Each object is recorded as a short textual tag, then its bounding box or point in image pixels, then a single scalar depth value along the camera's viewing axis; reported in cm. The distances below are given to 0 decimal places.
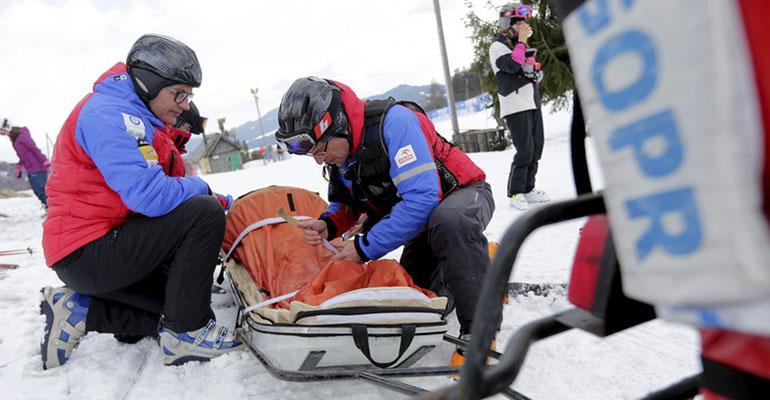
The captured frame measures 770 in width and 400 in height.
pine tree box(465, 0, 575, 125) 1076
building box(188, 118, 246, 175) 5053
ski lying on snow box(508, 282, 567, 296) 283
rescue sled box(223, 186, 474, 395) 184
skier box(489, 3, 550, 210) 498
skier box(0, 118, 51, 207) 845
